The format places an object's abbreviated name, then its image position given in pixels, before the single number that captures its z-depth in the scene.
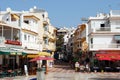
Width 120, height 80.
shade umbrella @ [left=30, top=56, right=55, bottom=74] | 24.12
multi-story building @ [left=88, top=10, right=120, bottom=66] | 31.59
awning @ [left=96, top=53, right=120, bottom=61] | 29.50
